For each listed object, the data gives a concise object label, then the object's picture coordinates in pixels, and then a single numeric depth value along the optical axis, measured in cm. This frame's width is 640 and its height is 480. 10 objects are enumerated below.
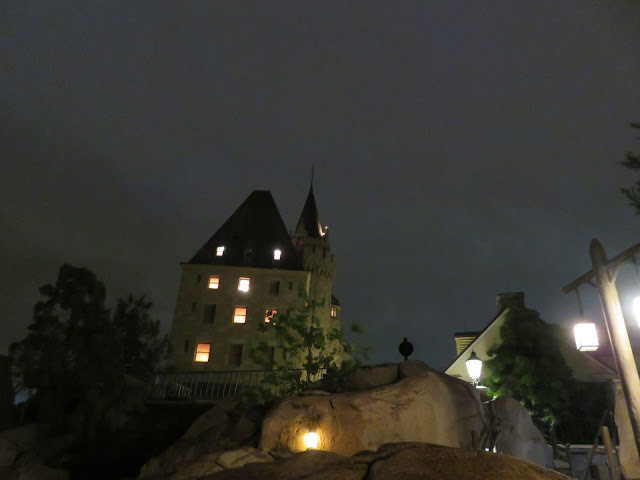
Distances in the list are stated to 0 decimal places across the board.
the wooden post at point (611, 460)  873
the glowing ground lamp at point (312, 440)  1294
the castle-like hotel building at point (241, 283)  3297
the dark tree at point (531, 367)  2055
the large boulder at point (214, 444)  1083
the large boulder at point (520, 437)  1748
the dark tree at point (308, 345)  1727
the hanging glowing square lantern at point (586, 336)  1027
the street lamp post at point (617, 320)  855
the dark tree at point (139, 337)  3209
